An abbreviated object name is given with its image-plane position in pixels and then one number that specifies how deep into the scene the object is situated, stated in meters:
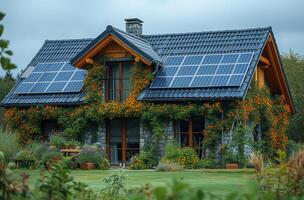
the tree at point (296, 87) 39.53
